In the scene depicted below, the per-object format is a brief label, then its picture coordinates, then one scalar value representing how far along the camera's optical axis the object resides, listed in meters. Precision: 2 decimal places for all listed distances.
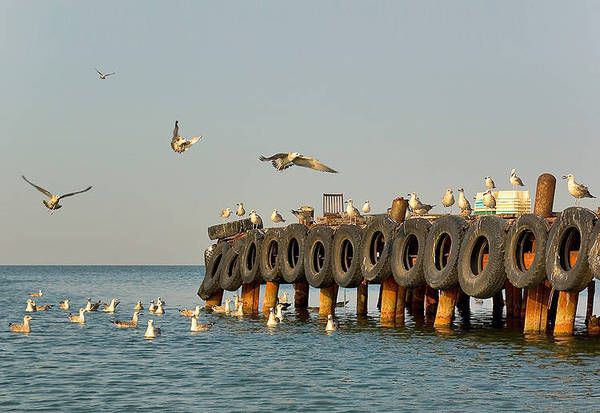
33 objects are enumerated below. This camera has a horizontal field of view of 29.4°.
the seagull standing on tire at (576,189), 40.81
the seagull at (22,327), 47.34
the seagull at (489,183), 49.81
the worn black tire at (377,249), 44.38
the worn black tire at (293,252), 50.66
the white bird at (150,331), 44.16
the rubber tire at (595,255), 32.91
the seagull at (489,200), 44.25
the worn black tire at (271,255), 52.03
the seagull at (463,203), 48.44
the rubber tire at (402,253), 42.38
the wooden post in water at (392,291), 45.44
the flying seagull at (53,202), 37.72
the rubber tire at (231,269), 55.52
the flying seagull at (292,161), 32.41
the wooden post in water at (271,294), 53.40
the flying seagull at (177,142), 37.12
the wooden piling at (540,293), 37.72
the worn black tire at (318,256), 48.53
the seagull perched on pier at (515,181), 47.88
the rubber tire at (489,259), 38.09
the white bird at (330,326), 44.00
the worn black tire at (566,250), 33.88
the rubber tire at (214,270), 58.03
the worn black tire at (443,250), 40.34
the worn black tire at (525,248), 36.06
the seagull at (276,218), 58.65
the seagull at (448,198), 50.00
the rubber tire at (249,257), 53.78
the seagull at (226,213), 65.19
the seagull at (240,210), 64.44
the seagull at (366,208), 56.62
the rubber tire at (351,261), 46.38
